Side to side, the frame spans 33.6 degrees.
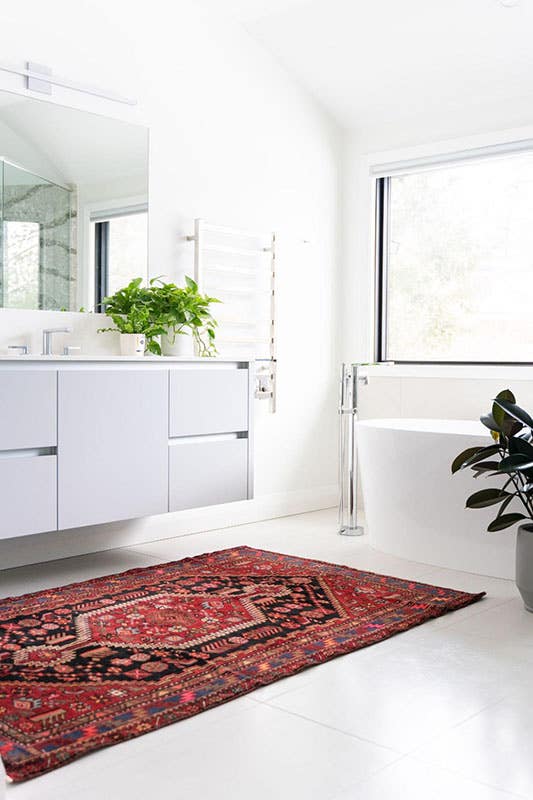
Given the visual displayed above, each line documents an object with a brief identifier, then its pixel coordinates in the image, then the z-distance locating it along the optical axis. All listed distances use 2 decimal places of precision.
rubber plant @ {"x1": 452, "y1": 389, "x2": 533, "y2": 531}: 3.11
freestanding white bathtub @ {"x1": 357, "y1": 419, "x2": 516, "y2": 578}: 3.78
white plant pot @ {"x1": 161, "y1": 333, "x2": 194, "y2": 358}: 4.33
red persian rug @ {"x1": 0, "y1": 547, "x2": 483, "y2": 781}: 2.19
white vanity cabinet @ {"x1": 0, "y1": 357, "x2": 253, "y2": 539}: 3.29
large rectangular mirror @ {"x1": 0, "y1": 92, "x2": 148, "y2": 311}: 3.80
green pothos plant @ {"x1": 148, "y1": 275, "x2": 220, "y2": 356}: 4.22
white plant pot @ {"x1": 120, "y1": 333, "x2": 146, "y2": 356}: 4.04
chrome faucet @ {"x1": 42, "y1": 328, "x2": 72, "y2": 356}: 3.85
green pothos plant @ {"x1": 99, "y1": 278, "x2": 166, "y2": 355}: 4.09
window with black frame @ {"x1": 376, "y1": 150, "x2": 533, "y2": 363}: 5.00
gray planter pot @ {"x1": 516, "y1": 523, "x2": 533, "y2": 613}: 3.15
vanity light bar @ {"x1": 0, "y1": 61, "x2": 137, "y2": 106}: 3.79
